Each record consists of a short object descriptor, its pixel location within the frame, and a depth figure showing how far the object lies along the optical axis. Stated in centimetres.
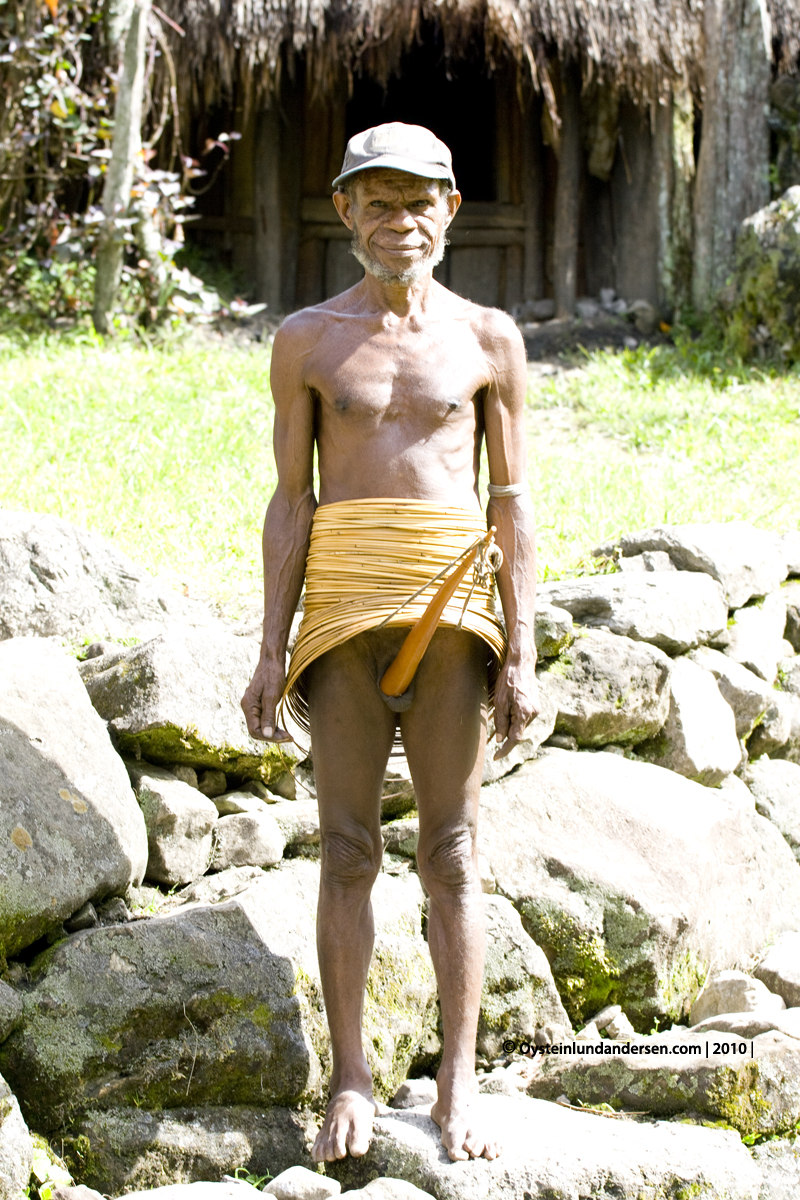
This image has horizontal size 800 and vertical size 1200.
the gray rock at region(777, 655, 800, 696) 539
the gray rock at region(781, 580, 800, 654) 554
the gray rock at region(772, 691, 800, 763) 527
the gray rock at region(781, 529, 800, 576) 558
